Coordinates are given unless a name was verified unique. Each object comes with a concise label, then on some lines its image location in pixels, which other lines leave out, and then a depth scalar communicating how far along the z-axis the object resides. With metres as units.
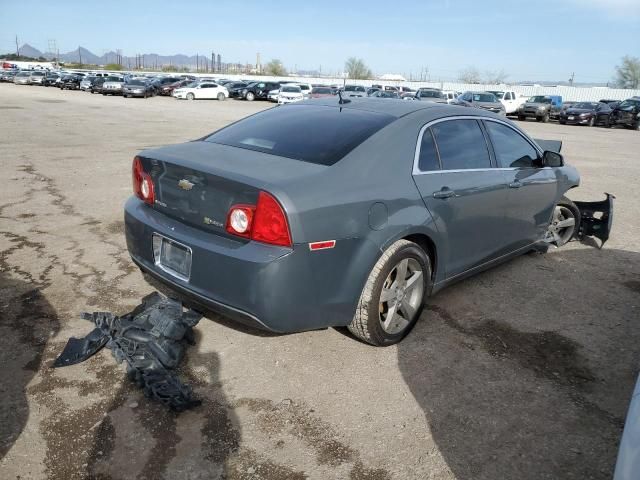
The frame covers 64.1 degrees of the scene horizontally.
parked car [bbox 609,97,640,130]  28.77
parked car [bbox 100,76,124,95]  36.22
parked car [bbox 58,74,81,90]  42.50
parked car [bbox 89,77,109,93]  37.47
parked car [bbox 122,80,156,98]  35.22
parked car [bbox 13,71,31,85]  47.91
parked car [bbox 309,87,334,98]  31.79
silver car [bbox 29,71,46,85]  47.50
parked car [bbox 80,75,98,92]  40.01
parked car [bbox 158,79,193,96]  39.00
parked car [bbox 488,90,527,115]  30.73
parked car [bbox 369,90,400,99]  31.69
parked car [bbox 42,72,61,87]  45.22
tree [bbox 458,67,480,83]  105.50
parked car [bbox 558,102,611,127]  29.22
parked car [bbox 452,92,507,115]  27.03
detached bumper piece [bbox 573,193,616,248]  5.76
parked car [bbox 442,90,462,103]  31.49
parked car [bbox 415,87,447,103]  28.41
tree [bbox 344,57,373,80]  101.12
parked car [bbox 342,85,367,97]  33.08
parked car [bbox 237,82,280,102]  38.09
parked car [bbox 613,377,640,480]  1.60
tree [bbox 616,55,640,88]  74.88
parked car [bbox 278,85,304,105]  32.72
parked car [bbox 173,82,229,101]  35.72
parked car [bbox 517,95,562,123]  29.86
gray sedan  2.75
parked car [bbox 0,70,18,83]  50.72
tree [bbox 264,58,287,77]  102.31
